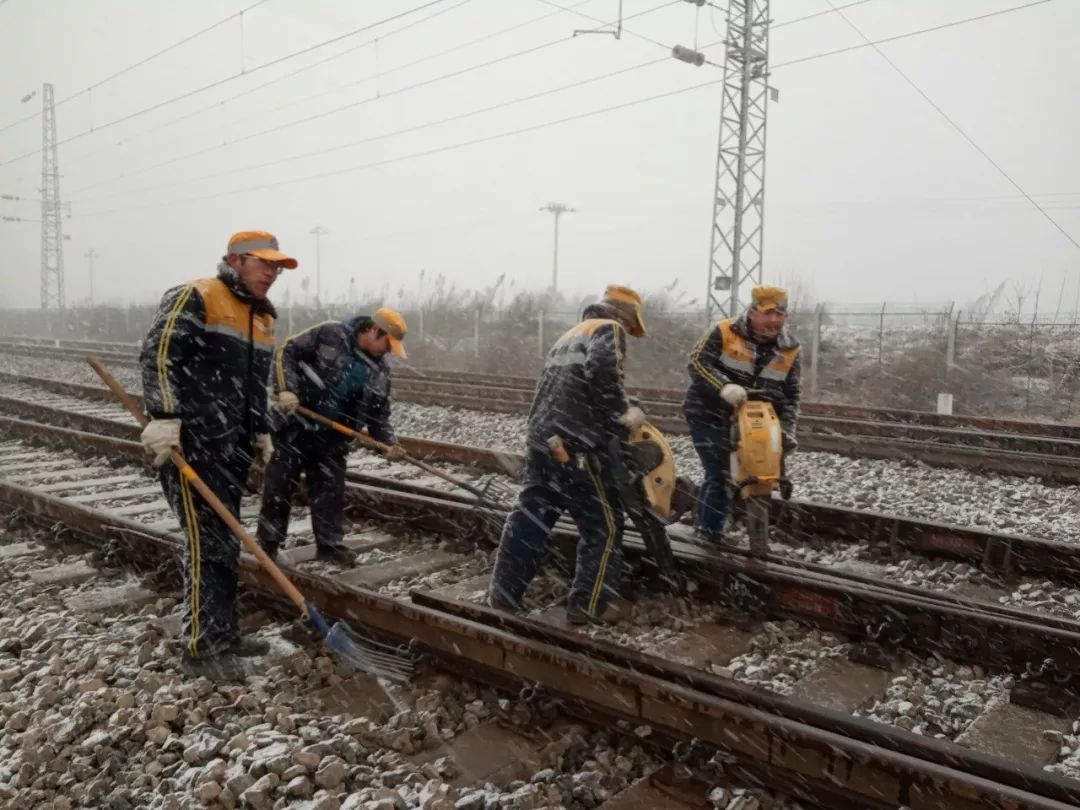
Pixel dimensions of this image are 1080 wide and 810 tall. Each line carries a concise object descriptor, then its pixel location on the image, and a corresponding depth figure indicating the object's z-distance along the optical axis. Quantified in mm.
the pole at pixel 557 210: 49594
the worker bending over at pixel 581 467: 4598
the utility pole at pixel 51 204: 38000
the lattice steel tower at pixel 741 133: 19250
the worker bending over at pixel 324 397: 5523
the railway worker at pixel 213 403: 3988
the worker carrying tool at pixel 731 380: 5648
